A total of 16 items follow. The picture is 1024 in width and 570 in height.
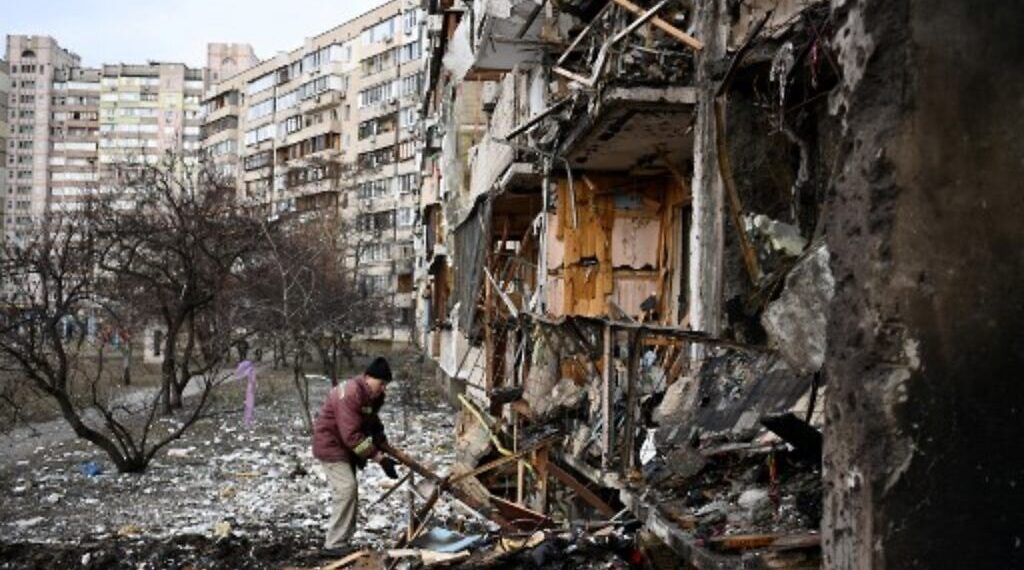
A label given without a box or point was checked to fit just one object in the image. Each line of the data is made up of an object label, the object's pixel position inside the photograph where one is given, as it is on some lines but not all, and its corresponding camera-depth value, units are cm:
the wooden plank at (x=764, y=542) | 382
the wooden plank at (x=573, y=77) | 830
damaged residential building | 285
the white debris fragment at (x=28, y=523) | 1032
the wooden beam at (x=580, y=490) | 727
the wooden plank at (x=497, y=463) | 726
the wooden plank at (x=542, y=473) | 765
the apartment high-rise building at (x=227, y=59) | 9875
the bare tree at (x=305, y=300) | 1983
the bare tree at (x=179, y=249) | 1828
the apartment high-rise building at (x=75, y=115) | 10375
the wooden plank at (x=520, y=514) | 752
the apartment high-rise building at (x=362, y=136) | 5481
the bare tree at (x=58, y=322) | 1383
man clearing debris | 778
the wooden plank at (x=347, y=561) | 647
